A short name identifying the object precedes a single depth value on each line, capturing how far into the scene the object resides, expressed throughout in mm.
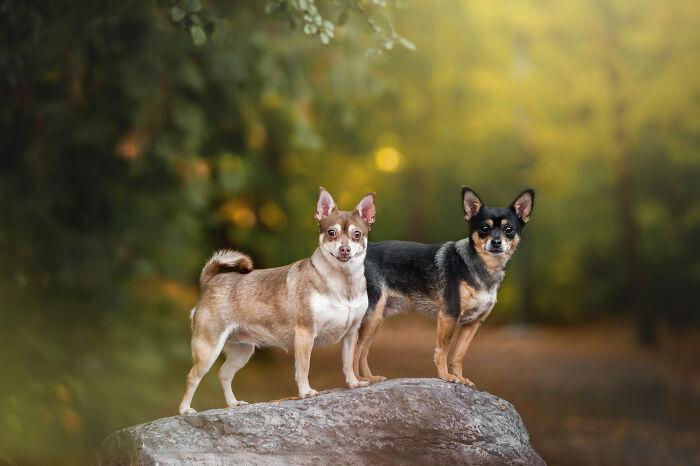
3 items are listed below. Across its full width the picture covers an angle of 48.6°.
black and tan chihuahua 5562
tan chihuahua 5312
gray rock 5668
